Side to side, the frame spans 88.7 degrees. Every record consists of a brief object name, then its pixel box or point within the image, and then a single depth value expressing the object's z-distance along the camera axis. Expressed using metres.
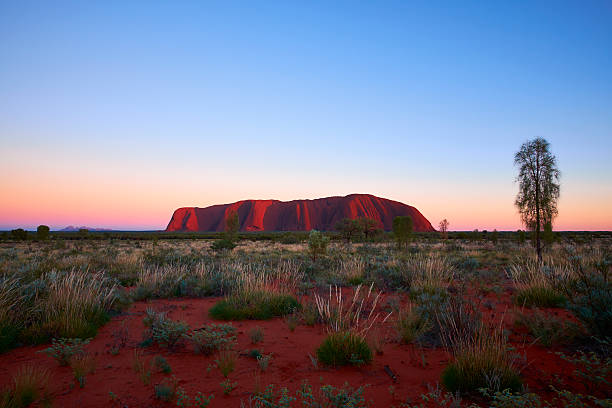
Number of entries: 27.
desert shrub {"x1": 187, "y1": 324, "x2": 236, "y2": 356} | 4.54
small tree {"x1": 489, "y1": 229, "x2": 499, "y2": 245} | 34.58
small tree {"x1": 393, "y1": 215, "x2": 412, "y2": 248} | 22.36
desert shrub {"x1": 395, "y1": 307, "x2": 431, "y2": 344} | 4.89
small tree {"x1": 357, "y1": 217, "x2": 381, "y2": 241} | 47.09
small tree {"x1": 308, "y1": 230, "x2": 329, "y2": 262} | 14.74
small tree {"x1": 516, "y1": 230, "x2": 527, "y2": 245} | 30.40
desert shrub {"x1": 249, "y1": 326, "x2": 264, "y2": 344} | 4.97
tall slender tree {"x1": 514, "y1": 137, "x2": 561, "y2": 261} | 11.68
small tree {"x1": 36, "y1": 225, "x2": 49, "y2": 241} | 37.84
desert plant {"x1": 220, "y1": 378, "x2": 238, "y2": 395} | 3.35
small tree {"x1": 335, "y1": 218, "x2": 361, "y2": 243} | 46.19
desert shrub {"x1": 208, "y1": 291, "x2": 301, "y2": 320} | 6.50
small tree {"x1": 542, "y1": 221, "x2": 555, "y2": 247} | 16.85
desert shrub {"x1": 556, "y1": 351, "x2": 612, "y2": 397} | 2.86
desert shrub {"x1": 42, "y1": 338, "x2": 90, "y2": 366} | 4.11
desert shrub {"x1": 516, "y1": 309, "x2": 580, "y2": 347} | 4.43
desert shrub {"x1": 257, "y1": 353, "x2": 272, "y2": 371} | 3.93
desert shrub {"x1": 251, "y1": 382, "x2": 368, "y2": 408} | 2.65
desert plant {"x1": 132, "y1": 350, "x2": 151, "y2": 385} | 3.62
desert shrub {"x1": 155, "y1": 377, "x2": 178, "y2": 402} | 3.21
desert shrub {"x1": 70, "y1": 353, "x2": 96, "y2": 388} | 3.64
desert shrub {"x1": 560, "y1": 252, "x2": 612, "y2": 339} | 4.19
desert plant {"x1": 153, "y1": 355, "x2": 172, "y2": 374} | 3.91
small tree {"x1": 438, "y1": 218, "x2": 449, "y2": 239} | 46.72
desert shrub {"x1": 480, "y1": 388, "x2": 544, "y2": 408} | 2.31
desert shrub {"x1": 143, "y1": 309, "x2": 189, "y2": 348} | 4.76
